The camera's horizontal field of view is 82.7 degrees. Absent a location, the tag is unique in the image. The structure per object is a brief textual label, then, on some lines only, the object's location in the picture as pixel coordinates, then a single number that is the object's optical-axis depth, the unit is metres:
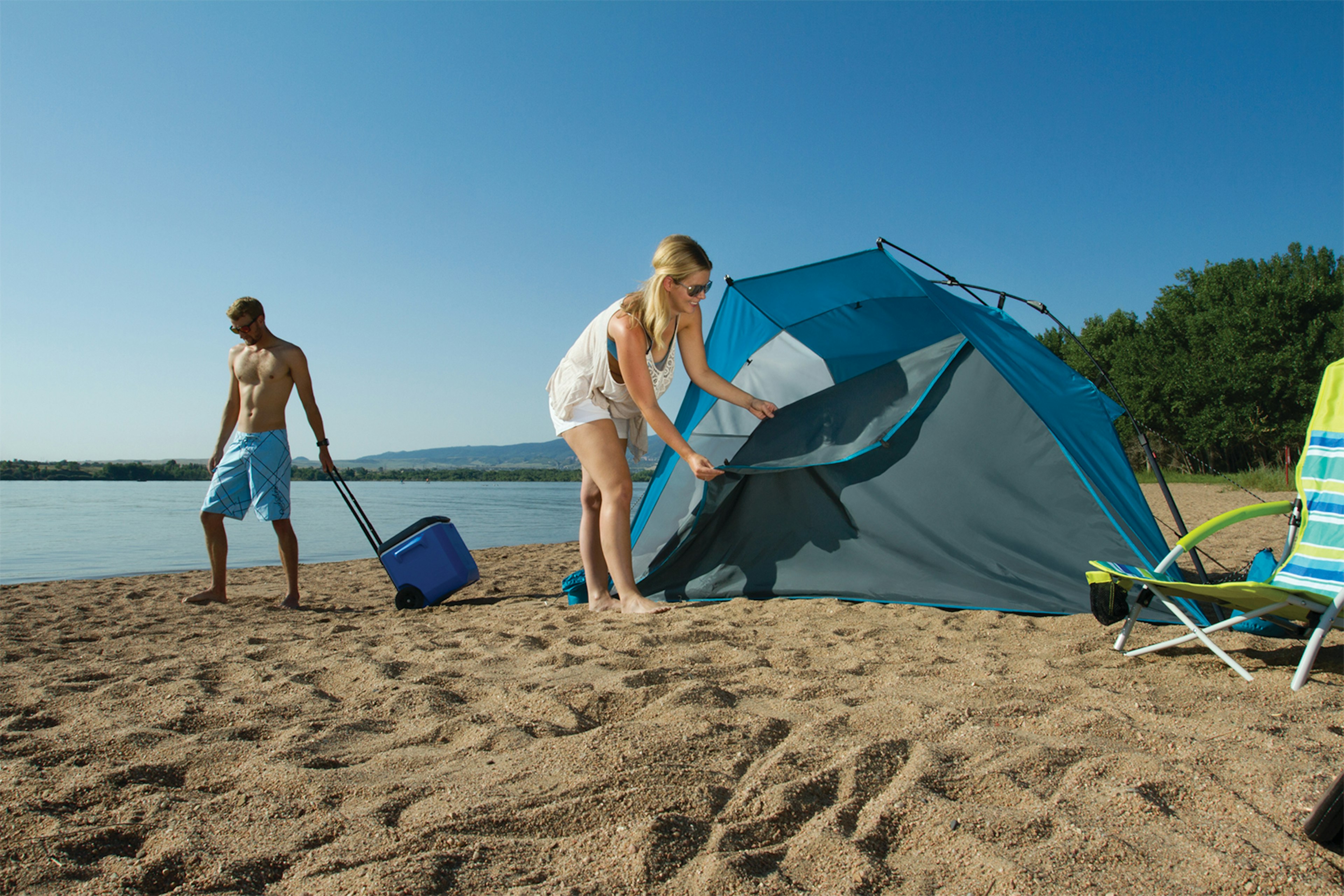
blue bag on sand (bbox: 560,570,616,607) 3.70
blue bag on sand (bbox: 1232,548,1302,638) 2.61
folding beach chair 2.12
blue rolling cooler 3.82
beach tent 3.16
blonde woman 3.15
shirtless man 3.92
